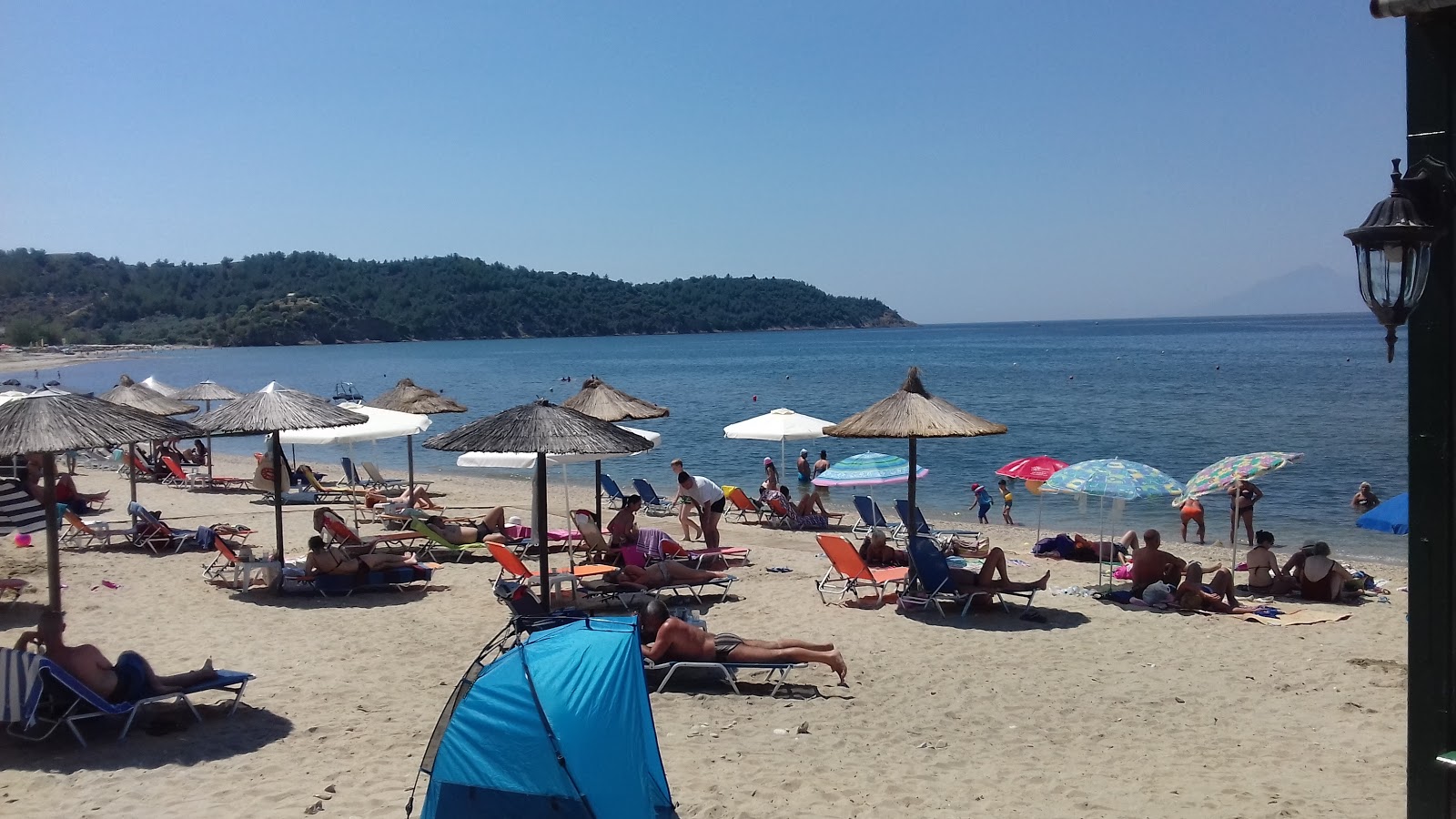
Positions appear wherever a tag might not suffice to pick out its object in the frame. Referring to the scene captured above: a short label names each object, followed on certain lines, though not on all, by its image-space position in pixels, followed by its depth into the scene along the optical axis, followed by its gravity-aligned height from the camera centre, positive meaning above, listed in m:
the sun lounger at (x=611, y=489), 16.64 -2.05
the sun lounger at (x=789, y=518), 15.33 -2.35
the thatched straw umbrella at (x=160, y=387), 20.26 -0.31
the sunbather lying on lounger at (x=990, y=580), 8.72 -1.89
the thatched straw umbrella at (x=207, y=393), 18.06 -0.40
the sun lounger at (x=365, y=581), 9.44 -1.95
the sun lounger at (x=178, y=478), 19.64 -2.07
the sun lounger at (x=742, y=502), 15.87 -2.17
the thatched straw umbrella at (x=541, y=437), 7.91 -0.56
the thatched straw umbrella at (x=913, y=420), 9.13 -0.56
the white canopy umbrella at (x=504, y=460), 11.15 -1.14
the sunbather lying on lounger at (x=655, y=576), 9.34 -1.93
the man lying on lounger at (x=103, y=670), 5.67 -1.66
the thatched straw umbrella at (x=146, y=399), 15.70 -0.43
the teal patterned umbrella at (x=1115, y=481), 9.49 -1.18
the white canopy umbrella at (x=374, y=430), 13.38 -0.81
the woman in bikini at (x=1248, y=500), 13.75 -2.00
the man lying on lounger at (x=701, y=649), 6.61 -1.85
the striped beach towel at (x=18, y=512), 9.23 -1.25
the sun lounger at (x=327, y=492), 17.64 -2.18
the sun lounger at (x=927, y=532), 12.06 -2.21
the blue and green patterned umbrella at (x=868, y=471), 13.05 -1.44
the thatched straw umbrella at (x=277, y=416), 9.75 -0.45
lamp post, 3.01 -0.14
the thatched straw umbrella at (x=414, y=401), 15.96 -0.55
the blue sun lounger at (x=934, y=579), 8.73 -1.86
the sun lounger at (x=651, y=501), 16.53 -2.23
